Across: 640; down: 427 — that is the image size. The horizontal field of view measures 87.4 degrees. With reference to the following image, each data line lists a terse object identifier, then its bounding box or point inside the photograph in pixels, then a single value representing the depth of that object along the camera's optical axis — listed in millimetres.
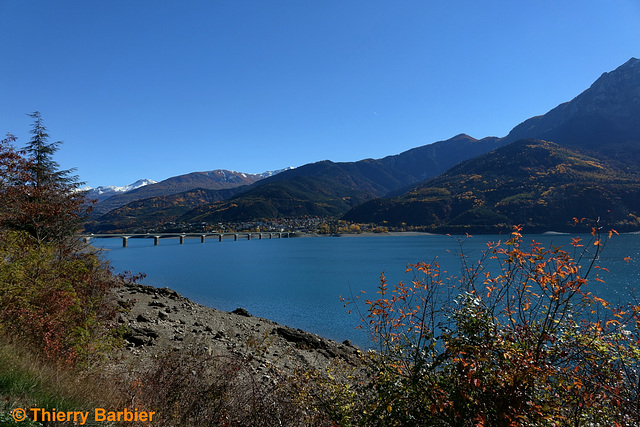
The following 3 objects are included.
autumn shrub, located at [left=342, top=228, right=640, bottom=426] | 3402
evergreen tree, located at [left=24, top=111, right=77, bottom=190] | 20069
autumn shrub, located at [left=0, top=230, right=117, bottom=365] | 5961
